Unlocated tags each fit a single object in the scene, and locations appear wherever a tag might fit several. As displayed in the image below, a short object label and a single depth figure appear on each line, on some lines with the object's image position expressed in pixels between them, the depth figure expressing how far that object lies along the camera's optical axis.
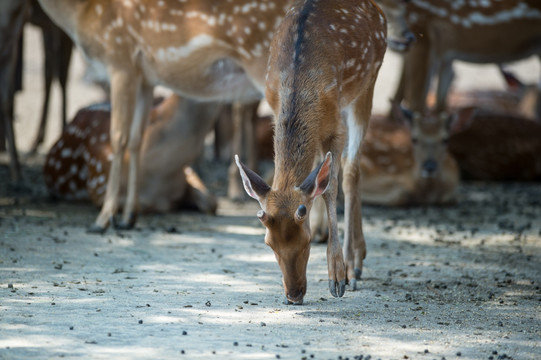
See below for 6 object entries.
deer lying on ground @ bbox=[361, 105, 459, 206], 17.11
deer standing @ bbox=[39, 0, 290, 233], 13.32
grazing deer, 8.85
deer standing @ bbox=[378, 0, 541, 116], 17.92
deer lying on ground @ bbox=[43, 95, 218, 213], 15.39
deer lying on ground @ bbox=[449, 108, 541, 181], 20.06
